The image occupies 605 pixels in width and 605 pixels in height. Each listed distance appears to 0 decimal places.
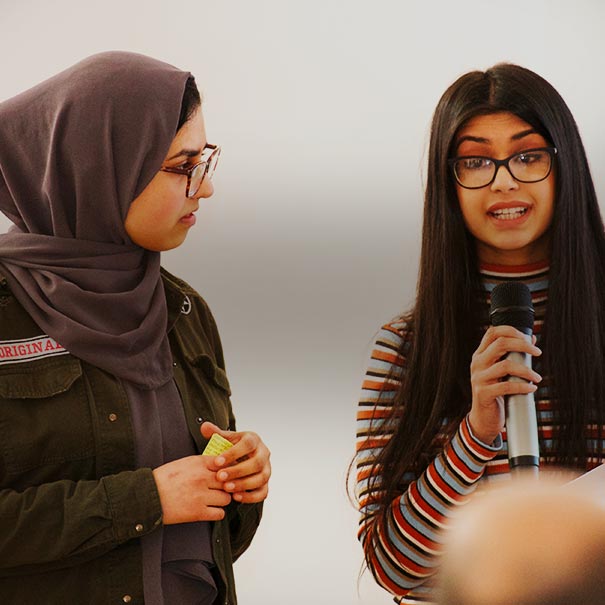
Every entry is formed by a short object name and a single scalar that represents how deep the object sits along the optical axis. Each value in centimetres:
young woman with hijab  399
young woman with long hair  412
